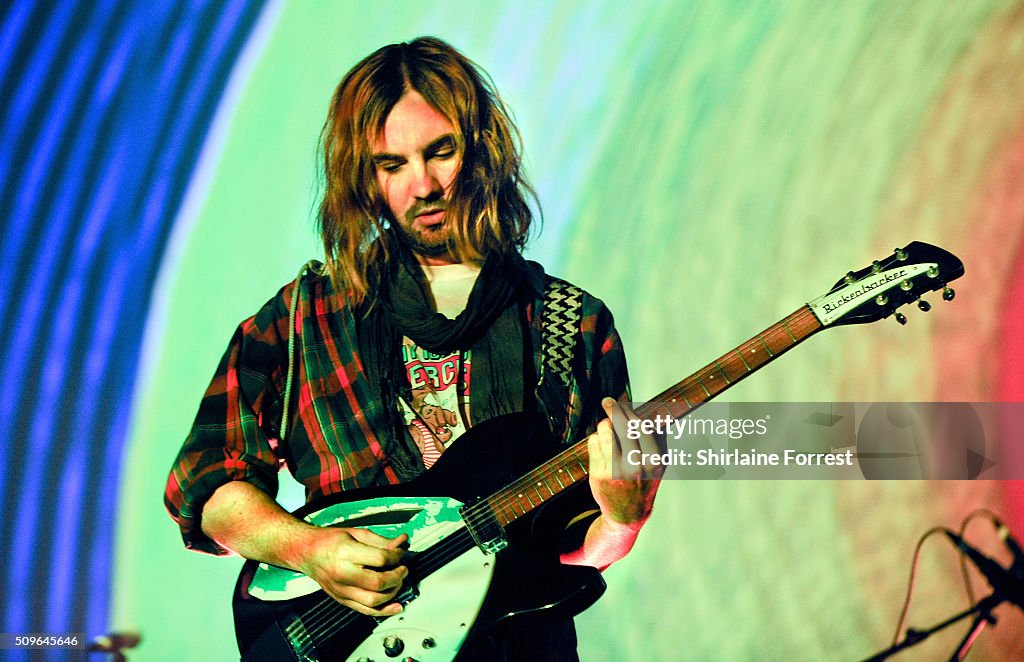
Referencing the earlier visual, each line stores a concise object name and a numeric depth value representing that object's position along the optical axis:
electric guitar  4.30
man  4.36
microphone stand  4.43
